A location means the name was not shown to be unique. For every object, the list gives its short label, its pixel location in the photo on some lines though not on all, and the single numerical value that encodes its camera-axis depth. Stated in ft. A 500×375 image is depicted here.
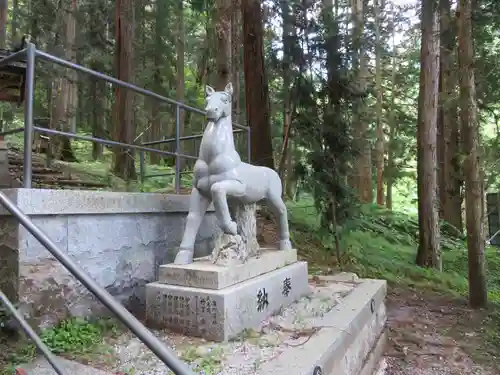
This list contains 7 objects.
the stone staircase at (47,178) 20.83
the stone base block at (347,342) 9.73
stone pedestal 11.30
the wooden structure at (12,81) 16.16
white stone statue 12.80
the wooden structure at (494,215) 33.23
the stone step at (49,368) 8.59
